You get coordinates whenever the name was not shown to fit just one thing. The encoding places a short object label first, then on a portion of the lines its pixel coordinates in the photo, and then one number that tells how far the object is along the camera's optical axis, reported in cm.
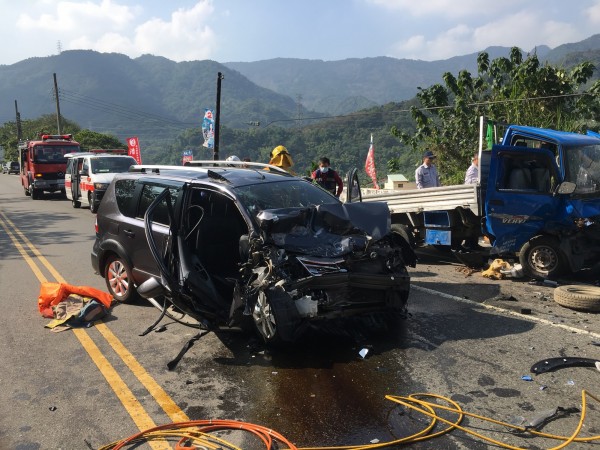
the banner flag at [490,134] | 890
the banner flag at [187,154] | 2492
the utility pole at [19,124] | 5886
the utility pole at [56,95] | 4601
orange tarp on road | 648
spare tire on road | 613
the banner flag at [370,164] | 2638
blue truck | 745
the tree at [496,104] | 1800
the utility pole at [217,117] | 2338
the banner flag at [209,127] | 2549
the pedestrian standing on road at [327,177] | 1112
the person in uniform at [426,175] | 1088
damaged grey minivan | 479
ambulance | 1675
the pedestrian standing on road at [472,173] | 1089
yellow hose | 346
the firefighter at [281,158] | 1164
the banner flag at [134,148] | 2984
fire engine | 2247
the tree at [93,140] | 5899
